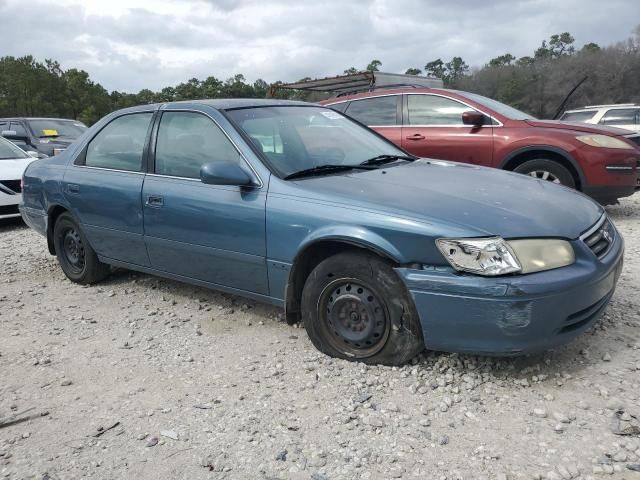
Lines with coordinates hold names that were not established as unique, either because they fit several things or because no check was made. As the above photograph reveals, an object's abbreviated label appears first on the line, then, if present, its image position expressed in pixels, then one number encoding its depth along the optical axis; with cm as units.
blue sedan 260
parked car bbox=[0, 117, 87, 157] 1182
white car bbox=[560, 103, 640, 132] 1212
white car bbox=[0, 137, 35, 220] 752
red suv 598
